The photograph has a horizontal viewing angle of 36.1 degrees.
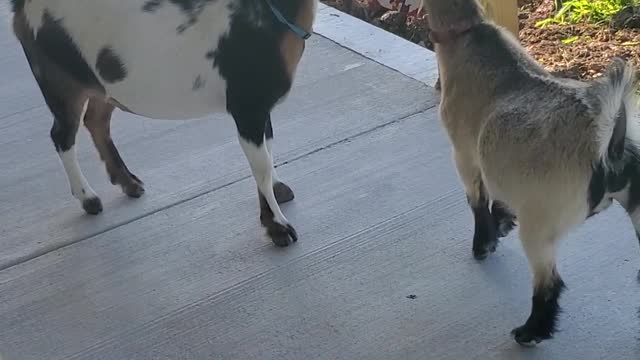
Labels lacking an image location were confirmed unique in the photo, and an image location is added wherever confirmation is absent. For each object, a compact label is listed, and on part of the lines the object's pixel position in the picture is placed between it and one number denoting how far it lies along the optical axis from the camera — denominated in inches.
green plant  210.1
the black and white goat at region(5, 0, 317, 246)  137.8
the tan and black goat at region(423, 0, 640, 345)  110.7
